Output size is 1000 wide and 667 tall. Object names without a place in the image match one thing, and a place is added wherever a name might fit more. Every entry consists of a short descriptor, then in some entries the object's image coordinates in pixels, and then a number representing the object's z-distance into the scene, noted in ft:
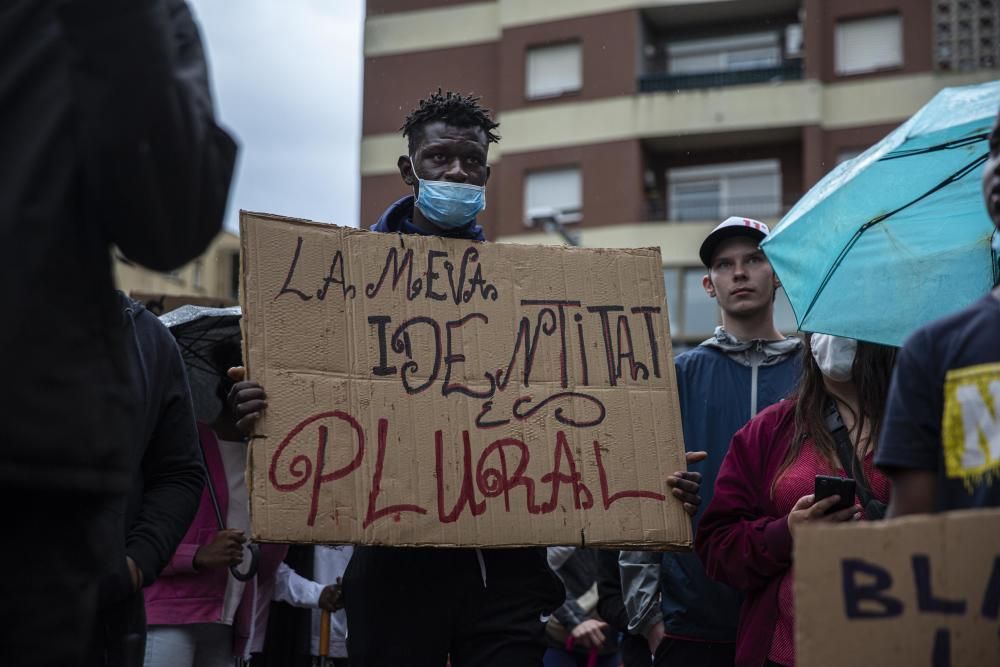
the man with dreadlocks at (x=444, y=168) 13.39
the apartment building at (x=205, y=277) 112.57
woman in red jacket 11.88
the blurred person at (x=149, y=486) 10.03
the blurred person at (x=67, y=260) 5.92
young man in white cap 14.02
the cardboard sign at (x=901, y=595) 7.00
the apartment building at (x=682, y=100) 81.05
